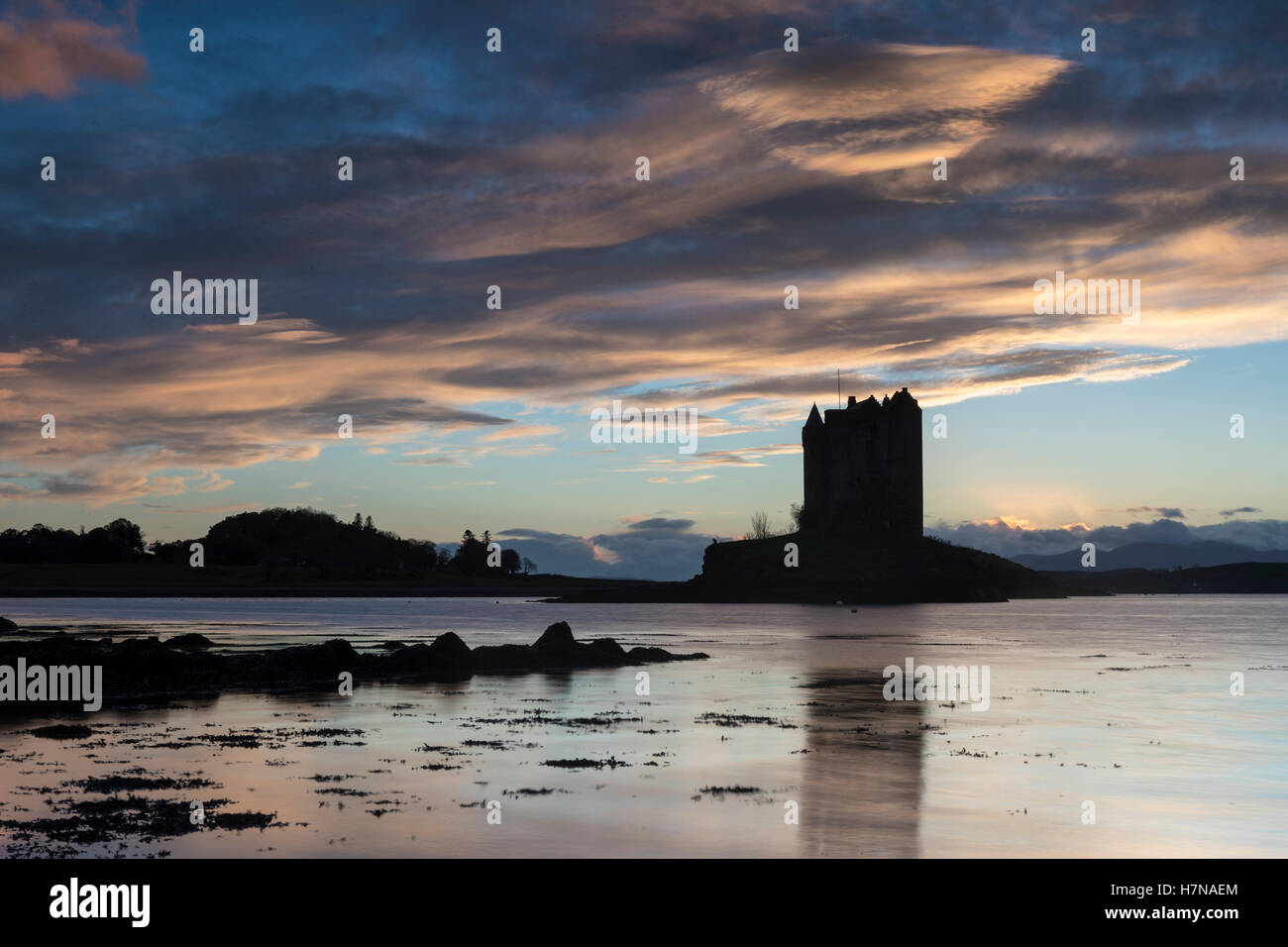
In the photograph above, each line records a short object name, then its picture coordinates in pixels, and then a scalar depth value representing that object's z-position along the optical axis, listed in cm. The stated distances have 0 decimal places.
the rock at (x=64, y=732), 3123
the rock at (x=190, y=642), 6581
